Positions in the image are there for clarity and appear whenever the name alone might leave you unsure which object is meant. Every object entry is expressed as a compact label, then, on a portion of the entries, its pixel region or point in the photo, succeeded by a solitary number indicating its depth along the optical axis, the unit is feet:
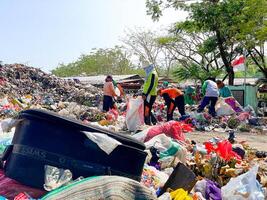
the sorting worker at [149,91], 16.90
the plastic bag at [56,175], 4.93
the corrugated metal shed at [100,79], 54.17
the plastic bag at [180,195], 5.36
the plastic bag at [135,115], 15.71
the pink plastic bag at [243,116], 20.52
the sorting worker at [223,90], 23.87
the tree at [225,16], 36.34
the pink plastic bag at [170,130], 10.46
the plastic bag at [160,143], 8.37
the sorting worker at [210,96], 22.14
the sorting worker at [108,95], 22.00
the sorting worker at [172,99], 19.82
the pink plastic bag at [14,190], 4.90
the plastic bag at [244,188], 5.90
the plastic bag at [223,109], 22.47
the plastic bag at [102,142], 4.91
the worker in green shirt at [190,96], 35.34
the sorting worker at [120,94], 31.37
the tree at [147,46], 76.19
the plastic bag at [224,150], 8.37
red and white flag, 33.74
